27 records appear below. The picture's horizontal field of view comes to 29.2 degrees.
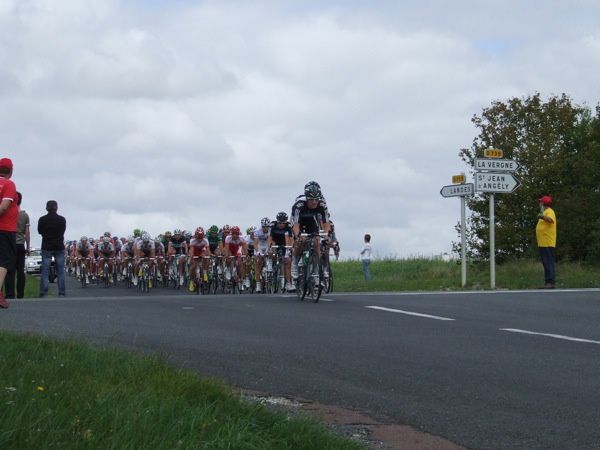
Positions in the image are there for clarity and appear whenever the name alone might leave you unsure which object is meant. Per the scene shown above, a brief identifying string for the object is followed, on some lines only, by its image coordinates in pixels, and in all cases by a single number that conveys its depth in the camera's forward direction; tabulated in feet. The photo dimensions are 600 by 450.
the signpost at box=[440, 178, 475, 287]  85.71
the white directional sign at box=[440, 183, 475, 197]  85.56
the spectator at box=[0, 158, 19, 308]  47.47
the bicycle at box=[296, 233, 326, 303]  59.72
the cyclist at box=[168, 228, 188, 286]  113.80
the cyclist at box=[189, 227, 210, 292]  103.96
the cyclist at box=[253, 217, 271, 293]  95.35
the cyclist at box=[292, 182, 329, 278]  61.41
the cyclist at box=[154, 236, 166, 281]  115.75
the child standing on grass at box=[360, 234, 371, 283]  127.95
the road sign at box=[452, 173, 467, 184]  86.48
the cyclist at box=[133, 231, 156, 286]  115.03
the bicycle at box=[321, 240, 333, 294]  62.13
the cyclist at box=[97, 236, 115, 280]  133.90
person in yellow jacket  76.02
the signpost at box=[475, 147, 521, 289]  84.06
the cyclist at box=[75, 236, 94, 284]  133.59
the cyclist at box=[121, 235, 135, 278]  123.85
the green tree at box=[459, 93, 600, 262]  188.24
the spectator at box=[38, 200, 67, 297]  80.18
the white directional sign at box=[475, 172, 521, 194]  83.88
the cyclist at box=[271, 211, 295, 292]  87.35
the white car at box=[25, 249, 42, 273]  230.68
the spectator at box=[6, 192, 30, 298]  74.28
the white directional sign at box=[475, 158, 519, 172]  85.05
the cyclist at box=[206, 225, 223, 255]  111.34
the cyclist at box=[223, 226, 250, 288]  101.76
